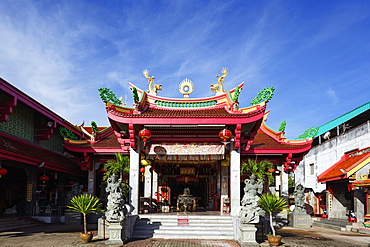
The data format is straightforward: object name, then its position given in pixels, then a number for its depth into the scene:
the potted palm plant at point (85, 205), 11.06
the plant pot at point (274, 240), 10.87
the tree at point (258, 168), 18.18
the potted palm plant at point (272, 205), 10.91
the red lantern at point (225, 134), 13.21
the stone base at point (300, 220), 17.67
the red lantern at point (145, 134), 13.34
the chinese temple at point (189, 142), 13.35
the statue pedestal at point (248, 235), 10.68
